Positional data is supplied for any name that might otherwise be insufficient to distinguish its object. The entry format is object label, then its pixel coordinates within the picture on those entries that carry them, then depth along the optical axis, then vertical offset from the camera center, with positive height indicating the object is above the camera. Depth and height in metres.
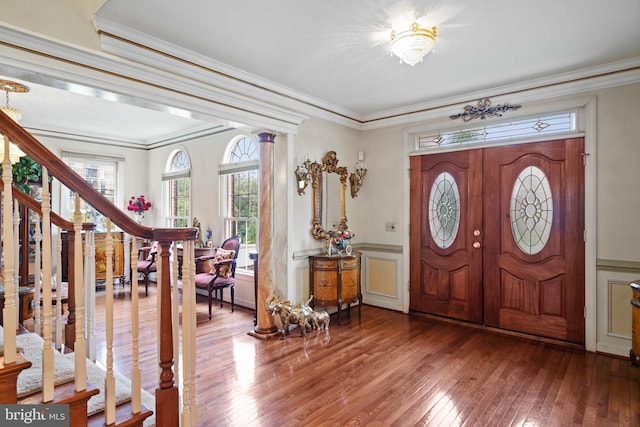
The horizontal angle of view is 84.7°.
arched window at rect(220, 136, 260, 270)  5.29 +0.31
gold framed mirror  4.43 +0.33
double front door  3.62 -0.29
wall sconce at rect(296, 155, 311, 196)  4.23 +0.45
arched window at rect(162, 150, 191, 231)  6.34 +0.45
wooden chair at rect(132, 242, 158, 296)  5.56 -0.82
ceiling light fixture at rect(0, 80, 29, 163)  3.53 +1.34
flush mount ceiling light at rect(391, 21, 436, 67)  2.57 +1.25
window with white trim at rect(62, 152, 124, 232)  6.13 +0.71
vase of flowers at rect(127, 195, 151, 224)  6.71 +0.14
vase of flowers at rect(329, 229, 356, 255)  4.52 -0.37
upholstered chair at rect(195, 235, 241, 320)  4.69 -0.80
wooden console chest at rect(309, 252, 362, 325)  4.29 -0.83
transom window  3.68 +0.93
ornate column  3.96 -0.12
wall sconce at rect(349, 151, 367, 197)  5.00 +0.52
